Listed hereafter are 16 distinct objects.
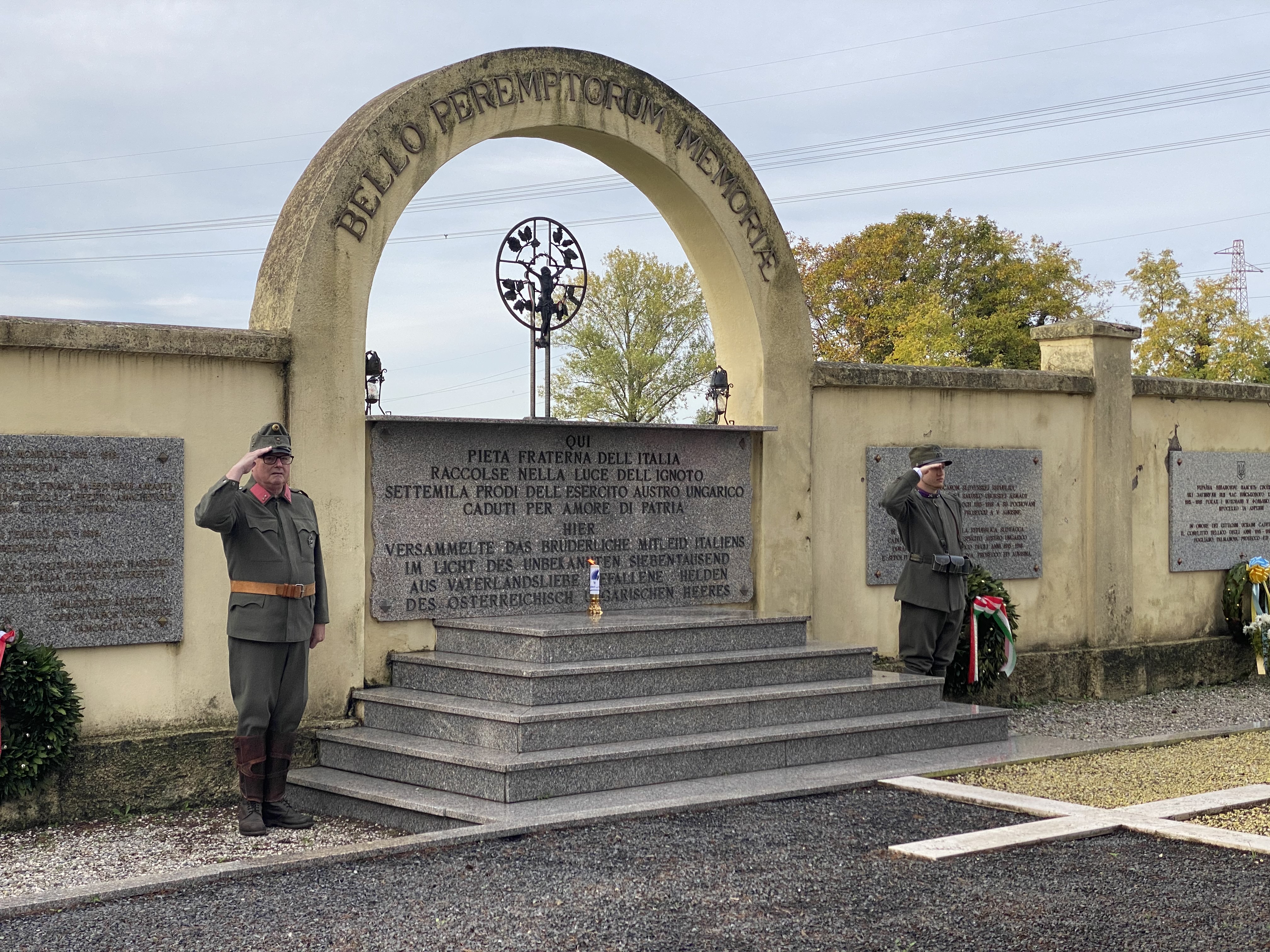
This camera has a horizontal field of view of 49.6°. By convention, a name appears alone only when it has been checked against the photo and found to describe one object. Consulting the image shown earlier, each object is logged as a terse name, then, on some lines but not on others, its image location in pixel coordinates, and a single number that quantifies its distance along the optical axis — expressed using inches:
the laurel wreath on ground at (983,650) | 387.5
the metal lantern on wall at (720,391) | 370.6
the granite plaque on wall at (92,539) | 265.7
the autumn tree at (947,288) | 1592.0
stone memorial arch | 303.7
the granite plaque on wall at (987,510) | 394.0
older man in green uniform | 256.4
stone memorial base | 262.2
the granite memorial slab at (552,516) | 315.9
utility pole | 1743.1
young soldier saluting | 356.2
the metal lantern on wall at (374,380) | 315.3
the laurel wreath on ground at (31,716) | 259.0
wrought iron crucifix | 343.9
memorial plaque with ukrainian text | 470.0
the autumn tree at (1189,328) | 1631.4
